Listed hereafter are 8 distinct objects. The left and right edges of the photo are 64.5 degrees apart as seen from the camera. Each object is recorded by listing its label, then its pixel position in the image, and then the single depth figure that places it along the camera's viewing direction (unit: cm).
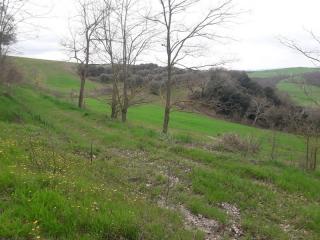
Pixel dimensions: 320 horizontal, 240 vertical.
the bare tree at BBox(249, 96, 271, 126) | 3654
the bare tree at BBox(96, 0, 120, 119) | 1598
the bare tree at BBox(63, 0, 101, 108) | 1747
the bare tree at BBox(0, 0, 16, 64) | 1104
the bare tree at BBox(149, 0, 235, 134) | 1195
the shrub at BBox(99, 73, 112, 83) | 2910
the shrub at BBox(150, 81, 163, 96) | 1797
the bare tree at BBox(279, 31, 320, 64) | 729
